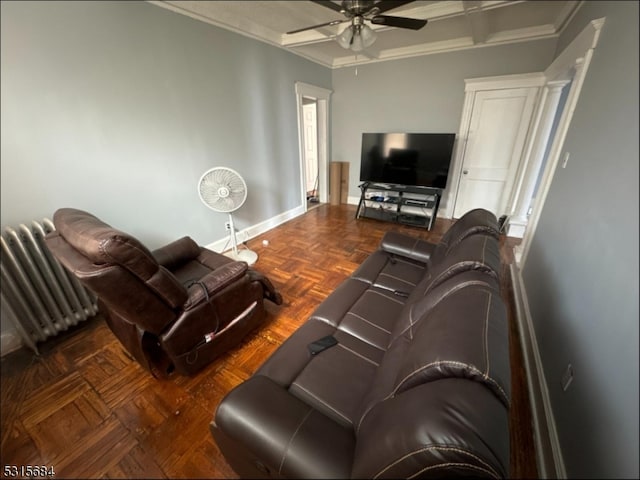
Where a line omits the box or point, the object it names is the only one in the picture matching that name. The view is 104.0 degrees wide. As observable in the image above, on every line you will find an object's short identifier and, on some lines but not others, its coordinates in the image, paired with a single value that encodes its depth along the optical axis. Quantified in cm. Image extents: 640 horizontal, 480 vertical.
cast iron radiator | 149
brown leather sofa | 50
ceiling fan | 157
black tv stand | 370
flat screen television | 352
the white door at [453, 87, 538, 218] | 319
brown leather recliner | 101
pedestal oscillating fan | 228
